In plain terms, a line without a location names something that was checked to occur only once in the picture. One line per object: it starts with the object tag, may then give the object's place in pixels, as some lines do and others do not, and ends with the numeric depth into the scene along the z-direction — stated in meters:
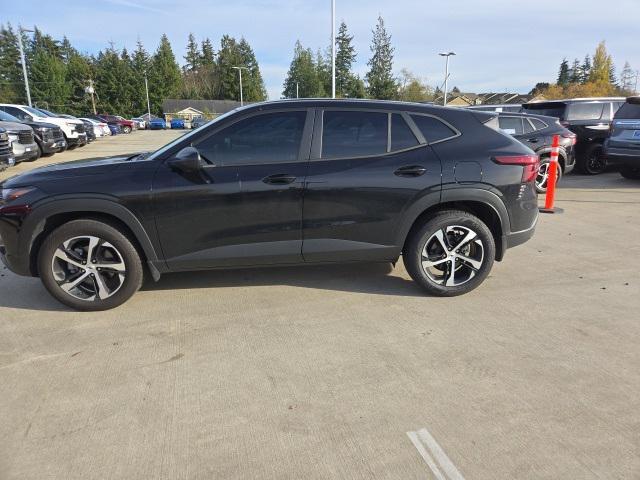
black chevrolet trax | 3.73
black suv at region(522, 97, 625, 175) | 11.38
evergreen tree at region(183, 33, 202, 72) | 124.25
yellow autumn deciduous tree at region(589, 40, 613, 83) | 92.62
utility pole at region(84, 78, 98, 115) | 73.26
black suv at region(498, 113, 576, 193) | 9.38
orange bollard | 7.64
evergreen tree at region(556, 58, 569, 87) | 118.14
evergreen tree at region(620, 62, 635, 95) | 111.79
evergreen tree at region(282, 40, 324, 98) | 77.56
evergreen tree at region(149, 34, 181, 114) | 92.62
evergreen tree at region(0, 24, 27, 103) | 75.02
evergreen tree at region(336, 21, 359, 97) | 58.91
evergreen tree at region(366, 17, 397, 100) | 61.34
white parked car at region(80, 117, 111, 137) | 30.70
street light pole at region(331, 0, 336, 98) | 22.31
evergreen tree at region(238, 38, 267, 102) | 100.56
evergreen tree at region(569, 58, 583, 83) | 112.11
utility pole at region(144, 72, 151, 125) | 86.89
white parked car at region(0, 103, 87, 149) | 16.83
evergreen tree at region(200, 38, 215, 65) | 122.50
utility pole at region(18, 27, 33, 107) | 26.64
